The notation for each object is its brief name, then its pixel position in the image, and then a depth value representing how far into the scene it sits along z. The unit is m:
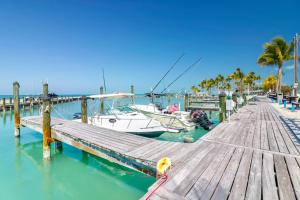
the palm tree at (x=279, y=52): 26.98
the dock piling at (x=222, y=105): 11.79
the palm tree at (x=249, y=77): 45.77
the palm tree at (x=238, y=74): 41.41
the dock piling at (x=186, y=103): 20.65
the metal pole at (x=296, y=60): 18.11
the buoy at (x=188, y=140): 9.62
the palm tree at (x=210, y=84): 66.31
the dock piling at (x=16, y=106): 11.64
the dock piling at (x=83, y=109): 10.98
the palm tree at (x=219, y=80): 62.91
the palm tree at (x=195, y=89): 75.81
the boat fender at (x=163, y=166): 3.43
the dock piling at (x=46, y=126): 7.95
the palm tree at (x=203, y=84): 72.12
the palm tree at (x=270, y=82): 59.73
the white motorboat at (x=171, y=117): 13.32
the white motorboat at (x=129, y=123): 10.66
